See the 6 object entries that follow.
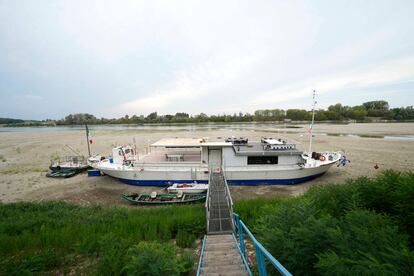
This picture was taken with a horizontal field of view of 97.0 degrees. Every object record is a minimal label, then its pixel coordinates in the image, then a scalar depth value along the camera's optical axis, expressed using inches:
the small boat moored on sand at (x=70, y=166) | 762.8
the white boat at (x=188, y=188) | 521.7
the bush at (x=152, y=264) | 147.4
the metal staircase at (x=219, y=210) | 303.1
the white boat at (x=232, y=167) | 588.7
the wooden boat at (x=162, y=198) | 467.5
